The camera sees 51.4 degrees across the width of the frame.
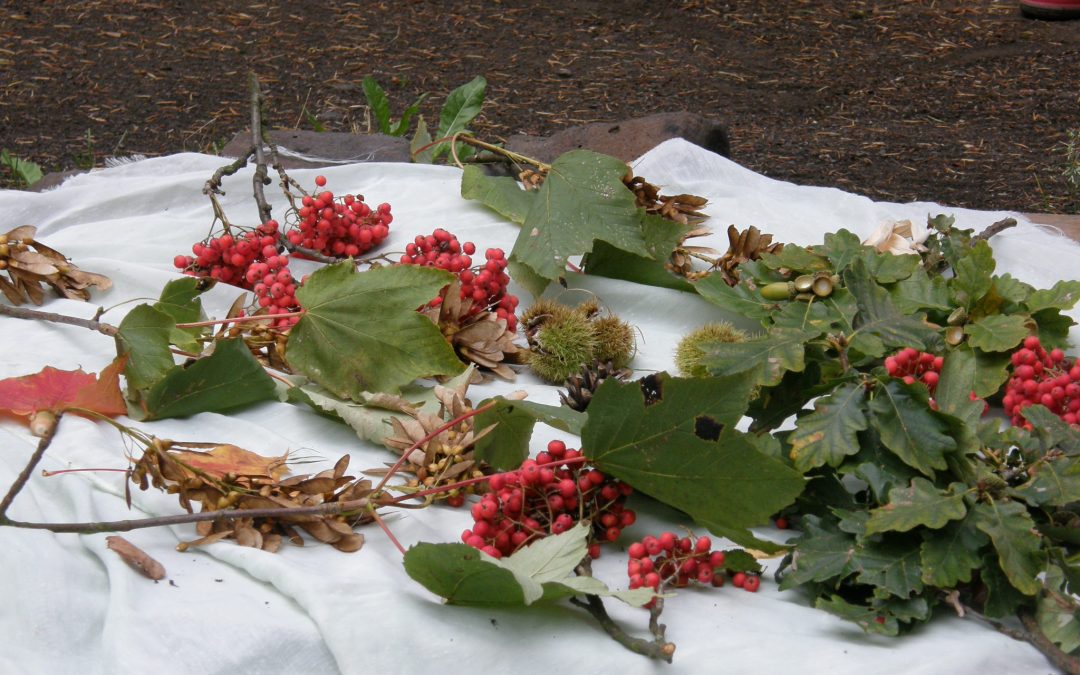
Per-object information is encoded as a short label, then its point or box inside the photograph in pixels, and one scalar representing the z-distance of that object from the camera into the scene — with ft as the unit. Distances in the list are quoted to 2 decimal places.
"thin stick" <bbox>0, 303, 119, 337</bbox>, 4.48
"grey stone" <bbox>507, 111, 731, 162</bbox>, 7.67
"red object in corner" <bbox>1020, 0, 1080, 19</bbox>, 14.70
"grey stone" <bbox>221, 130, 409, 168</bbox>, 7.75
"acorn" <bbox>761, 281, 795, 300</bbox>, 4.78
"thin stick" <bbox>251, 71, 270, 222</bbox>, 6.01
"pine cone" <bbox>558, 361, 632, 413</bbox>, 4.29
